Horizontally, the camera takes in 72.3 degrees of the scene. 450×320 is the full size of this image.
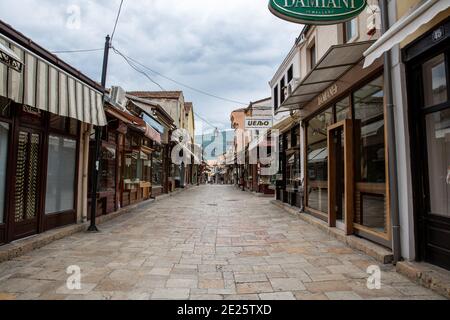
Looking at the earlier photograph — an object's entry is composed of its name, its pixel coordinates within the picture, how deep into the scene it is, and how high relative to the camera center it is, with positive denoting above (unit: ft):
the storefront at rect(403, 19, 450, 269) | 13.34 +1.83
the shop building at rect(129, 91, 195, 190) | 87.35 +21.54
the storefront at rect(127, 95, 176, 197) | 47.80 +6.45
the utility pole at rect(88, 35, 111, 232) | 25.41 +0.64
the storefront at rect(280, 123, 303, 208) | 37.96 +1.66
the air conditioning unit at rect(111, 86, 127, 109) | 35.96 +10.06
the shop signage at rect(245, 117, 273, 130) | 52.86 +9.55
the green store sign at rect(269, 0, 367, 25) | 15.74 +8.79
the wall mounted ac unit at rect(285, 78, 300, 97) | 36.08 +11.15
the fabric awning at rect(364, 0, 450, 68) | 11.06 +6.00
